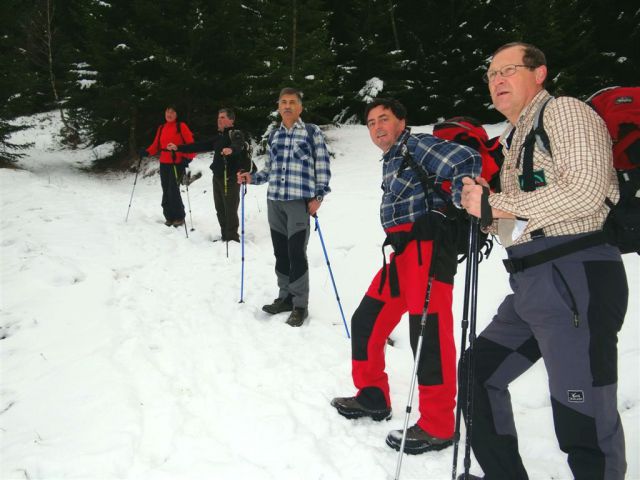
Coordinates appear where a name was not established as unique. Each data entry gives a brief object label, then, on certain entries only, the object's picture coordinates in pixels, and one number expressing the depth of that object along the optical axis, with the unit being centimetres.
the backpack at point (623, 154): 186
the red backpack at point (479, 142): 283
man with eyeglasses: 185
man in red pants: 298
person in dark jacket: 811
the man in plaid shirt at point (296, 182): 512
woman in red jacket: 933
